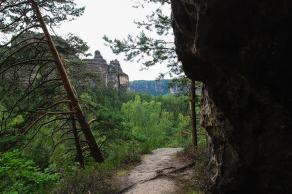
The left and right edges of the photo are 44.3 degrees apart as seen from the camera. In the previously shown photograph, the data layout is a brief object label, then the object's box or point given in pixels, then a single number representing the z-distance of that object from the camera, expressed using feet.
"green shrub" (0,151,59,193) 30.48
